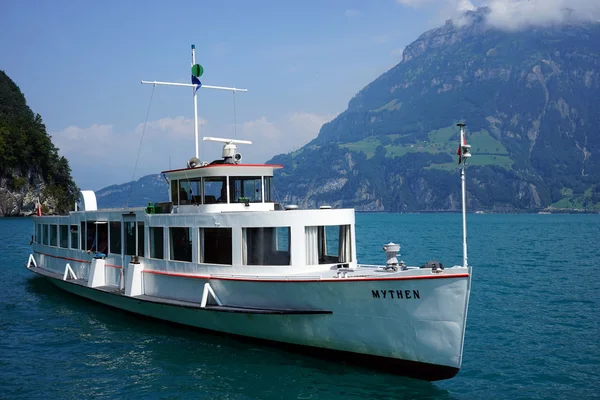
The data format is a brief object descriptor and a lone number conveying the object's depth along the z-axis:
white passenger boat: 13.04
